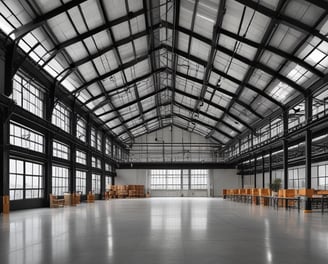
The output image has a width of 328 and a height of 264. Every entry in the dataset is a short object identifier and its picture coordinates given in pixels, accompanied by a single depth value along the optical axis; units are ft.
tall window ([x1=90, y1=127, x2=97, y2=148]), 152.15
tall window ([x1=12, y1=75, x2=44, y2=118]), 82.90
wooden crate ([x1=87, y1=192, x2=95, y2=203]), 133.28
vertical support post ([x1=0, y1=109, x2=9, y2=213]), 71.20
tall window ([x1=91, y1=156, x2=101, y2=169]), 156.66
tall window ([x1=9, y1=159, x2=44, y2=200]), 81.76
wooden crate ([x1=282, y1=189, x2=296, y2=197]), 94.51
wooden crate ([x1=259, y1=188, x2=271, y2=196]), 114.79
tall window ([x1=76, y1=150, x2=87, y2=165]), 133.88
